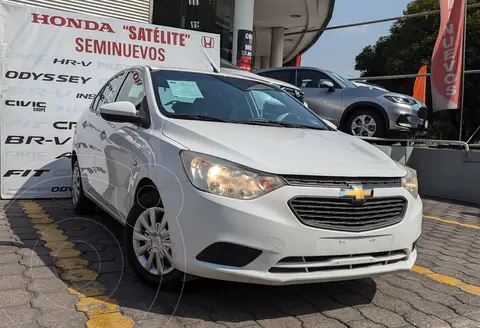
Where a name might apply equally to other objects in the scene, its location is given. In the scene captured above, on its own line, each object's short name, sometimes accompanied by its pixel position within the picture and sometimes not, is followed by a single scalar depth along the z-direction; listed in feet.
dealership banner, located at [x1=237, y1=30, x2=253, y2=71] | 45.88
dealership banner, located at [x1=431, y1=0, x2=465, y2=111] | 28.27
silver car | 29.78
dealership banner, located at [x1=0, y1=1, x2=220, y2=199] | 19.97
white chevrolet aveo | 8.97
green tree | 62.08
